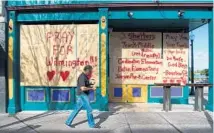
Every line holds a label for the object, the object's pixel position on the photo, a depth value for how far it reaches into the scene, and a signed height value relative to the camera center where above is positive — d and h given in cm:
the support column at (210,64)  1124 -5
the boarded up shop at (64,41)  1106 +73
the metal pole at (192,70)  1914 -47
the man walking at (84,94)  848 -76
